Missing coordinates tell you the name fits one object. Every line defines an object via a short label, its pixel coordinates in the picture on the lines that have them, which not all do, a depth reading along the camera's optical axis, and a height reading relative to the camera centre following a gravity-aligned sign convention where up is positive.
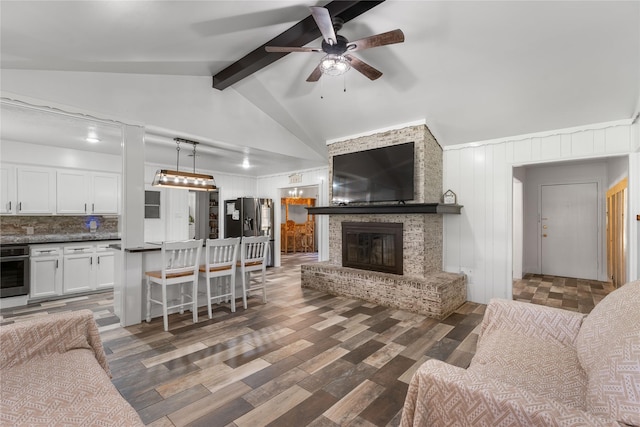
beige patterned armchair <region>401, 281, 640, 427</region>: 1.04 -0.69
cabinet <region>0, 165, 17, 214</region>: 4.61 +0.37
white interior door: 6.01 -0.30
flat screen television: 4.34 +0.62
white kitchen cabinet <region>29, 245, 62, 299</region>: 4.39 -0.83
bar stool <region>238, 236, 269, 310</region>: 4.20 -0.61
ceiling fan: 2.24 +1.38
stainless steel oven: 4.12 -0.78
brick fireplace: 3.99 -0.62
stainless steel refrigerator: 7.31 -0.08
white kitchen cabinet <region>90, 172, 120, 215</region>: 5.43 +0.39
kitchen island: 3.58 -0.67
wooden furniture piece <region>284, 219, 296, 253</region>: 10.40 -0.73
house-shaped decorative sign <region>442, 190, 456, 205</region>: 4.70 +0.28
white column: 3.54 -0.16
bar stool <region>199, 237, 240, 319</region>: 3.76 -0.64
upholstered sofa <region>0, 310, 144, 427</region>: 1.22 -0.80
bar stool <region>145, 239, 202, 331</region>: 3.40 -0.66
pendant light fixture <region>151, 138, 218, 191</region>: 4.52 +0.54
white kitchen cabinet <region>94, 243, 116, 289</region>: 4.93 -0.86
